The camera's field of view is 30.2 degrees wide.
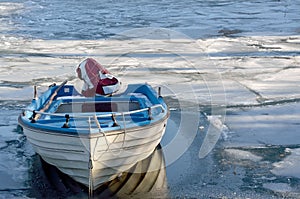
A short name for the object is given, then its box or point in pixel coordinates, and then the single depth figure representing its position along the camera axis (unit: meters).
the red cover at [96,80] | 8.36
